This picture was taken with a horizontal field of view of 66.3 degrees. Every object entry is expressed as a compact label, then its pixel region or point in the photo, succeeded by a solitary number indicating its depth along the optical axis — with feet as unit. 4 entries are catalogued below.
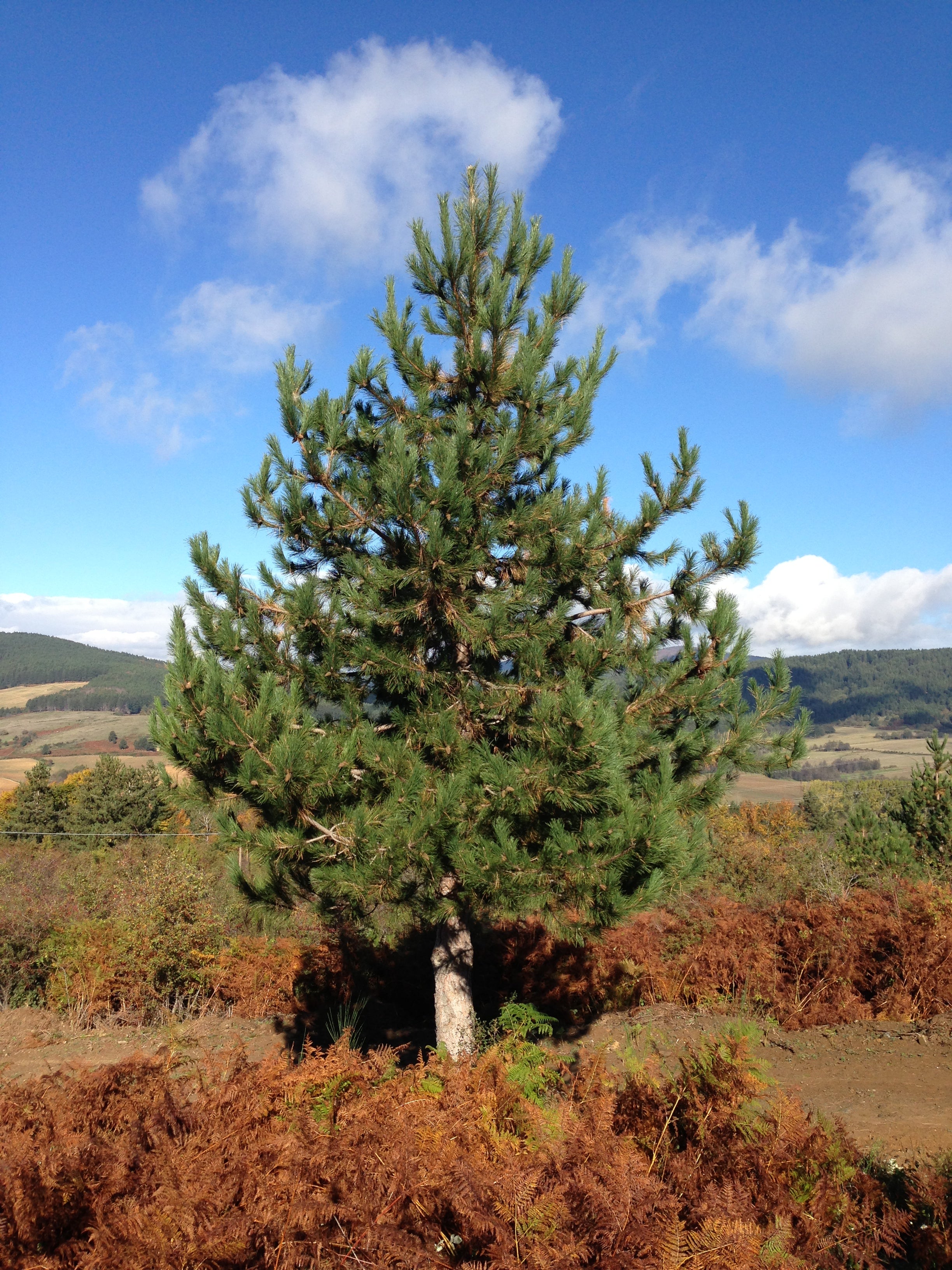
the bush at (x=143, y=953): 32.35
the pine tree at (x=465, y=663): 14.90
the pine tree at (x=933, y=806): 44.42
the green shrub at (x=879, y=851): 41.65
